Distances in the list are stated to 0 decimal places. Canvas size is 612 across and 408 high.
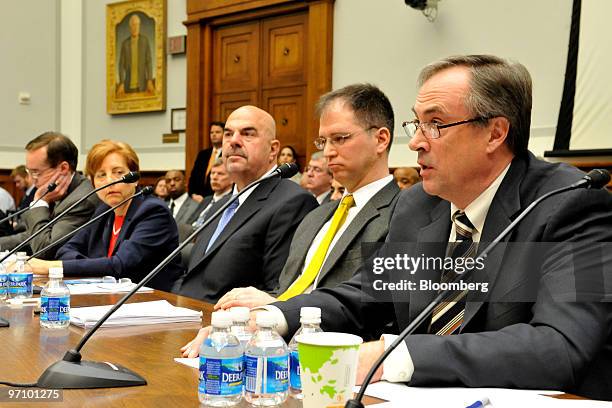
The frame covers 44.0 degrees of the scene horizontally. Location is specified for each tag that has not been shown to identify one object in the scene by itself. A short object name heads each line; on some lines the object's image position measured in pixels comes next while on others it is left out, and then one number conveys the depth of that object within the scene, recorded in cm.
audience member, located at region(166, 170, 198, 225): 796
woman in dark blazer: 334
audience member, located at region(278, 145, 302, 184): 712
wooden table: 132
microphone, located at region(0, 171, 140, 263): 282
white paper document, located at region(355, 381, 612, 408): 128
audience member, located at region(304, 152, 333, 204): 592
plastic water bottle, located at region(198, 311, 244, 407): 126
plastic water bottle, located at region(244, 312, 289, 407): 129
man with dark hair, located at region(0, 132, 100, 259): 405
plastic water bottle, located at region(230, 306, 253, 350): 136
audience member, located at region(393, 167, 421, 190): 585
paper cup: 116
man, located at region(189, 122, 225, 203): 771
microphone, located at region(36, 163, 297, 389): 138
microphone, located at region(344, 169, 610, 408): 110
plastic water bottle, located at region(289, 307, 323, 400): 137
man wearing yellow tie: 244
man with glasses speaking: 142
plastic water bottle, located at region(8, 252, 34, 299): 253
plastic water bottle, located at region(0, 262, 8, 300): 260
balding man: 298
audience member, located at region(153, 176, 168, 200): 827
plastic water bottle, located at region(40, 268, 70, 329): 204
